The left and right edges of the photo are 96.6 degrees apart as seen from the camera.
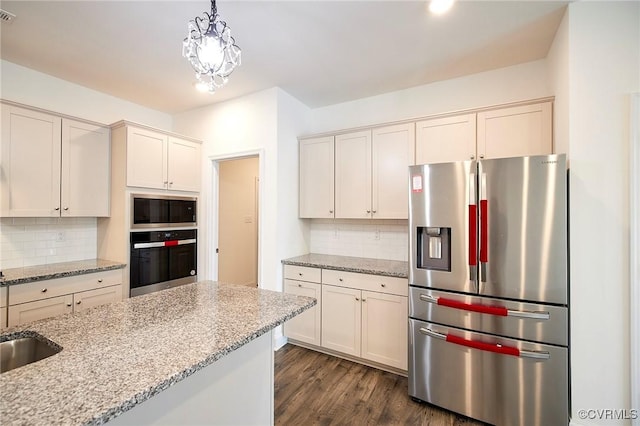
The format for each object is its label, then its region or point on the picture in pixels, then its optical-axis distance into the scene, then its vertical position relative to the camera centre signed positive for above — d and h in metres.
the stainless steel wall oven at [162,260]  2.92 -0.51
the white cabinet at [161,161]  2.94 +0.59
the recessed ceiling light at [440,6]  1.83 +1.37
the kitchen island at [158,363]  0.79 -0.51
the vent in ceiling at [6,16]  1.94 +1.37
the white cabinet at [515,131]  2.25 +0.68
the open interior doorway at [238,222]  4.37 -0.13
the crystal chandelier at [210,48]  1.36 +0.80
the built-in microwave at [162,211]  2.95 +0.03
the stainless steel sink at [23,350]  1.16 -0.57
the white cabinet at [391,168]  2.79 +0.46
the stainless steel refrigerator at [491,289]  1.80 -0.51
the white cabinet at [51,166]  2.40 +0.44
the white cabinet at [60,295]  2.21 -0.70
